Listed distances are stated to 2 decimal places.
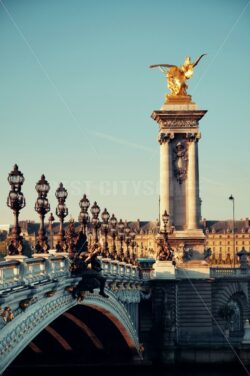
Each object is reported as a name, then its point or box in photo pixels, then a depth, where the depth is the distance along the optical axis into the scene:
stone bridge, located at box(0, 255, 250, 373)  27.36
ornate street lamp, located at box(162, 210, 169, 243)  74.91
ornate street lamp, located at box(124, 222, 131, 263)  68.86
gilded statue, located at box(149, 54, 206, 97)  87.69
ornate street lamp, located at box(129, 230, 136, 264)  72.53
